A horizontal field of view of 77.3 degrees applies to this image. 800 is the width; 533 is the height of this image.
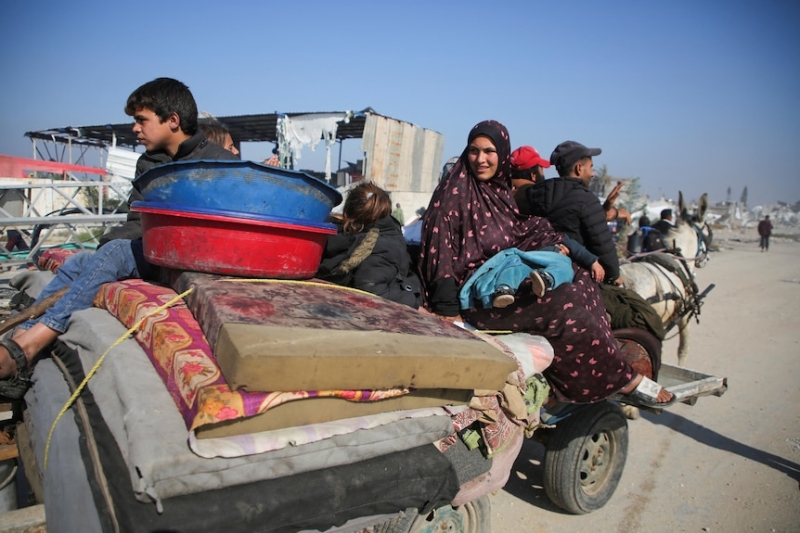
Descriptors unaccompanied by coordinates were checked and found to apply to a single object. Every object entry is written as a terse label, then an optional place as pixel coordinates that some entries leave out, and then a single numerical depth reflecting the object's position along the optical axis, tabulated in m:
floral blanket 1.21
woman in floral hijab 2.49
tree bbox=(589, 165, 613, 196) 28.73
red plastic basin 1.73
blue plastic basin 1.72
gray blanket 1.15
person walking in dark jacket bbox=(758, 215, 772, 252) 26.20
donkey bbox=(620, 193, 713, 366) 4.78
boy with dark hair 2.01
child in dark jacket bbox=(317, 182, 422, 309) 2.48
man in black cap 3.15
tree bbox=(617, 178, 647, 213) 27.41
